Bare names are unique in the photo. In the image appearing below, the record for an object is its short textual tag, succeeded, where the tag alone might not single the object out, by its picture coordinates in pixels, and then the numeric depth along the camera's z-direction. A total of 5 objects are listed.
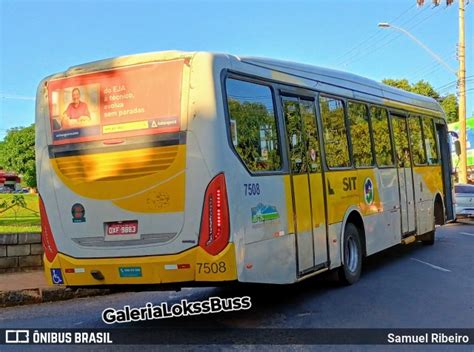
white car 18.72
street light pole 24.18
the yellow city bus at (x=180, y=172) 5.84
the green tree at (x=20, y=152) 65.96
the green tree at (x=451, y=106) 51.69
